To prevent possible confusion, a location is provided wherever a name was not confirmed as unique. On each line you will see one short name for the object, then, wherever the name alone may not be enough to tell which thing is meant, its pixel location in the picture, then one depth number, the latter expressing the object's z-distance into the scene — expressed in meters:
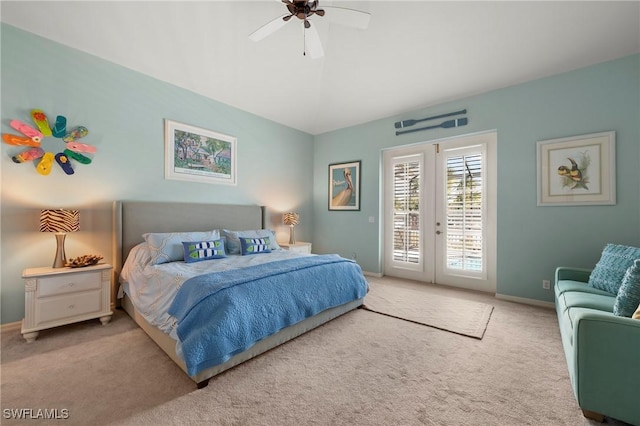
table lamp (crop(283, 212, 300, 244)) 4.88
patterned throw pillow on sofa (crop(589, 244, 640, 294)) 2.21
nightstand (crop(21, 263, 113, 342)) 2.35
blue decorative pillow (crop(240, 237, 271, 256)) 3.52
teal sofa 1.37
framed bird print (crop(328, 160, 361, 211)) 5.07
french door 3.85
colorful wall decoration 2.58
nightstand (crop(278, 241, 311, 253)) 4.62
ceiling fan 2.17
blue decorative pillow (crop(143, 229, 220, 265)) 2.87
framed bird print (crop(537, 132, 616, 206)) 2.92
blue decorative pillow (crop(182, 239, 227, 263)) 2.97
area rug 2.71
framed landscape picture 3.64
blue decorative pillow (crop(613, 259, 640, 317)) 1.61
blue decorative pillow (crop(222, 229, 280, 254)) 3.64
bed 1.81
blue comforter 1.76
